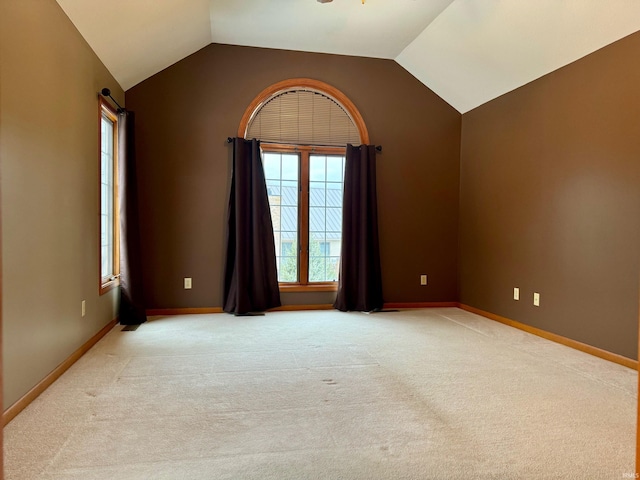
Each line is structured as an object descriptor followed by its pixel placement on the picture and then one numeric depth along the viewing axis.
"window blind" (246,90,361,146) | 4.54
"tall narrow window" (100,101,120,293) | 3.68
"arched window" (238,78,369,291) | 4.57
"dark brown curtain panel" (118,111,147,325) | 3.78
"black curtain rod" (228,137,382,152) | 4.70
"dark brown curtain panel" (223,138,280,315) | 4.29
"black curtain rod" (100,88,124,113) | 3.35
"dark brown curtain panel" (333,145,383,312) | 4.56
